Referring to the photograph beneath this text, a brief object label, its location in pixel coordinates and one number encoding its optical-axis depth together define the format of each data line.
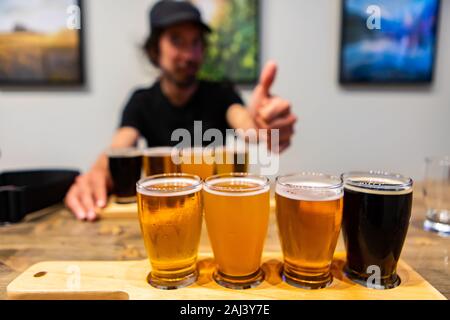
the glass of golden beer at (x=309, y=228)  0.57
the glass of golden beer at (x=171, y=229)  0.59
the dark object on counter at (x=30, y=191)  0.96
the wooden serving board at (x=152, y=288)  0.58
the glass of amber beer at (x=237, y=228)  0.58
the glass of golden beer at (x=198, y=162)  0.97
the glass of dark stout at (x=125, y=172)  1.09
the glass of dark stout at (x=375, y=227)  0.58
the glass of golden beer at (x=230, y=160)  0.99
